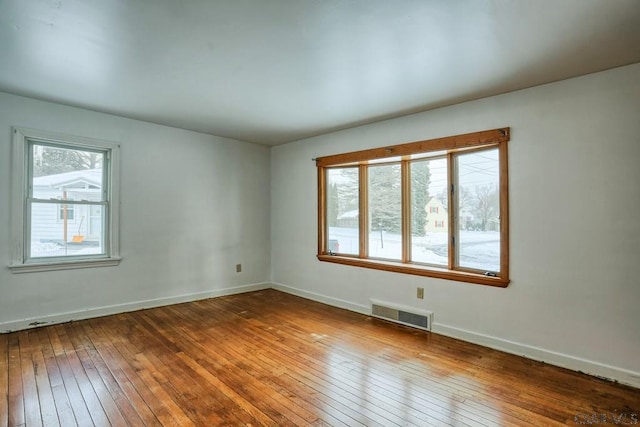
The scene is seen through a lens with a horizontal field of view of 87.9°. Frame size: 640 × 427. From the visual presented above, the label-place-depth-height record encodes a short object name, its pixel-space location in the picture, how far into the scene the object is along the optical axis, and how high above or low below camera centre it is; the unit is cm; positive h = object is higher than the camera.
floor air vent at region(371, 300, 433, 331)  373 -115
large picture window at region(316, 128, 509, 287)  338 +12
